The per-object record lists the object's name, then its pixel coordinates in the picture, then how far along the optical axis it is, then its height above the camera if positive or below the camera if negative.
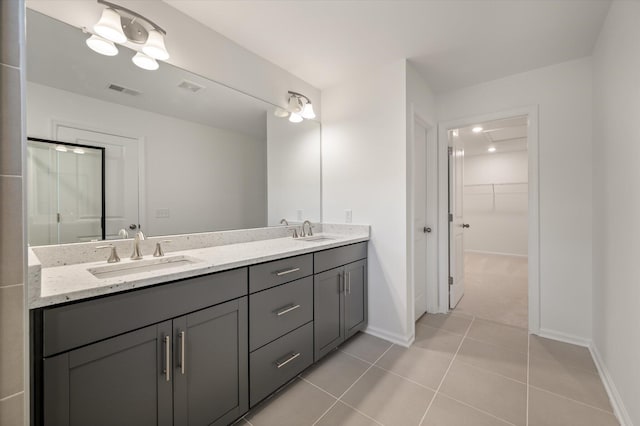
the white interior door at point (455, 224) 2.94 -0.15
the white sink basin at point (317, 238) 2.43 -0.24
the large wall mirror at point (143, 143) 1.28 +0.44
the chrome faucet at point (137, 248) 1.47 -0.19
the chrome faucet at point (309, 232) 2.56 -0.19
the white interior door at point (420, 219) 2.65 -0.08
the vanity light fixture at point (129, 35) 1.37 +0.96
